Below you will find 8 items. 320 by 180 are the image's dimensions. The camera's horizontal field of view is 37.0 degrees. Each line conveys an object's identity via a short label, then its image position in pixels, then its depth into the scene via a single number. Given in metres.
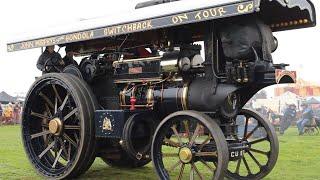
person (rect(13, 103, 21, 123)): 25.72
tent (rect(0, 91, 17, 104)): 34.75
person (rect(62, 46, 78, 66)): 6.97
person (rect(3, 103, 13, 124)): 25.17
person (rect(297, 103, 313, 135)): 15.96
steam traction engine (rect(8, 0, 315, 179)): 5.02
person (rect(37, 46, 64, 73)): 6.82
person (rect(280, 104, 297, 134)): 16.40
